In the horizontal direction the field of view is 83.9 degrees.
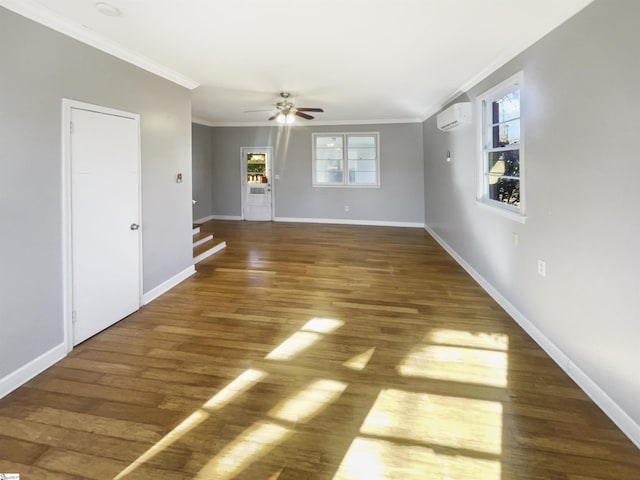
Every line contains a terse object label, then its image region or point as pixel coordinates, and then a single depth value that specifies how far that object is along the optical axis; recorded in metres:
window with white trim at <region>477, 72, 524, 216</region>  3.43
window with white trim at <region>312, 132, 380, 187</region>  8.80
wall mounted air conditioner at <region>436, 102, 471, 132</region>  4.64
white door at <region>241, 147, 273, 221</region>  9.38
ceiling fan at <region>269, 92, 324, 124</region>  5.66
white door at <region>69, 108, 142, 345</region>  2.94
